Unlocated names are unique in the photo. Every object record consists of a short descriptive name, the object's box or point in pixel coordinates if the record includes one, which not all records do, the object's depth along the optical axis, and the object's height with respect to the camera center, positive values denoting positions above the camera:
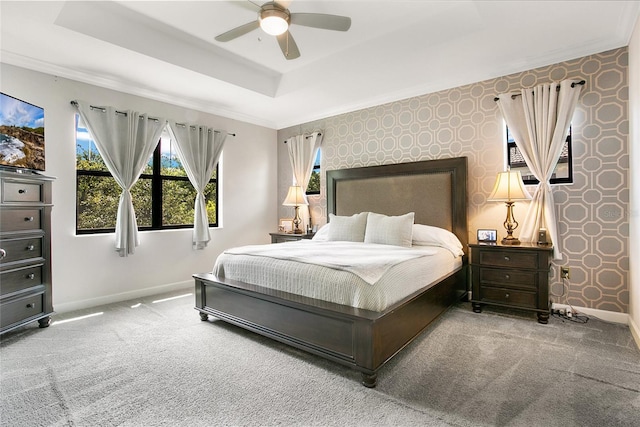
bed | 2.07 -0.68
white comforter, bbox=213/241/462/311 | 2.19 -0.50
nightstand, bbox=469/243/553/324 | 3.04 -0.64
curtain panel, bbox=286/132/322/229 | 5.29 +0.95
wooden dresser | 2.63 -0.28
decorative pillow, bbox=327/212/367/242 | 3.96 -0.19
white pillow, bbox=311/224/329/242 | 4.28 -0.29
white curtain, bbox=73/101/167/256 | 3.73 +0.79
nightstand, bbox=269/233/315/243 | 4.91 -0.35
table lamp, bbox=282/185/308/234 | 5.12 +0.24
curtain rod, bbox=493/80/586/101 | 3.18 +1.23
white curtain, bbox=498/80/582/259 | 3.22 +0.76
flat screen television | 2.72 +0.73
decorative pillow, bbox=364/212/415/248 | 3.59 -0.21
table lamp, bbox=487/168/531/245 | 3.29 +0.19
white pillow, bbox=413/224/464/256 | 3.58 -0.30
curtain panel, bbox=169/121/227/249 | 4.51 +0.76
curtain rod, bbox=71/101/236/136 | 3.57 +1.23
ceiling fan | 2.41 +1.47
